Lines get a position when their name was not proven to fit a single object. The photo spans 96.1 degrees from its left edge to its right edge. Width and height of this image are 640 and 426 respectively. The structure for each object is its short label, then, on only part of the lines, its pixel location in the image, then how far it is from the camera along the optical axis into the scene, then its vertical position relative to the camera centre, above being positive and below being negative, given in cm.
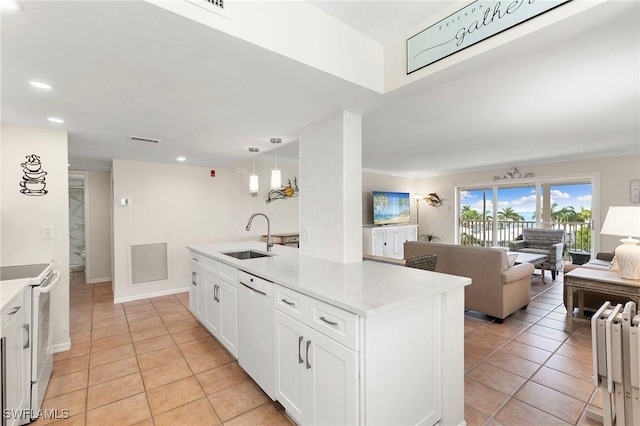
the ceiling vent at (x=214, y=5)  127 +95
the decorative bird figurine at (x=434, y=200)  819 +37
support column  242 +22
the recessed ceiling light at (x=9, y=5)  115 +87
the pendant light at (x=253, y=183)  405 +46
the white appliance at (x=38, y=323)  188 -74
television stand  691 -65
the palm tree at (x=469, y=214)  769 -5
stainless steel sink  327 -45
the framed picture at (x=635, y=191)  524 +34
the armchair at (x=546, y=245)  518 -68
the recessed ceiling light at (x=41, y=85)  185 +88
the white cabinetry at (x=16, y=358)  148 -78
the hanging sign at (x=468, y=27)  133 +97
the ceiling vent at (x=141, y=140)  320 +89
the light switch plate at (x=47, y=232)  277 -13
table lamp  256 -21
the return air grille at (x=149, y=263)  450 -74
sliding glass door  607 +2
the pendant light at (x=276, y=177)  335 +44
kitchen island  133 -69
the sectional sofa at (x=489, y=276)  326 -76
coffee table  452 -76
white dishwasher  195 -84
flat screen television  728 +16
